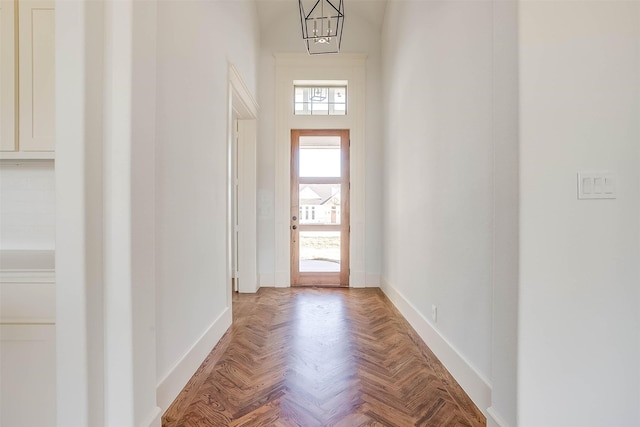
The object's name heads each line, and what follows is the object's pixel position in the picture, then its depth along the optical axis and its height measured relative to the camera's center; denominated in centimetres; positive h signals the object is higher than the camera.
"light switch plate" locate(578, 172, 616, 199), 125 +10
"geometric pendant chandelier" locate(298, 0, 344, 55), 421 +271
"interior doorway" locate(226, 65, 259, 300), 403 +13
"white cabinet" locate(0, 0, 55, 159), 145 +64
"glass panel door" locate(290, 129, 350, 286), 442 +9
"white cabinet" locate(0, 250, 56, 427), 123 -59
